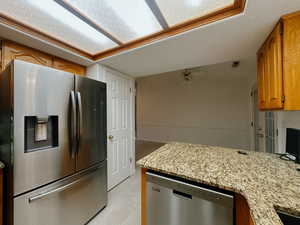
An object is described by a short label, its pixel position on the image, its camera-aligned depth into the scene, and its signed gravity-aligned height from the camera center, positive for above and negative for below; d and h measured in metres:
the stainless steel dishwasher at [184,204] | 0.88 -0.68
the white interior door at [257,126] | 2.61 -0.31
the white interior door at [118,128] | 2.36 -0.29
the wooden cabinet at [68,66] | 1.81 +0.69
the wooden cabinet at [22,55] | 1.39 +0.67
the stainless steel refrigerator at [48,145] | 1.06 -0.30
